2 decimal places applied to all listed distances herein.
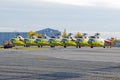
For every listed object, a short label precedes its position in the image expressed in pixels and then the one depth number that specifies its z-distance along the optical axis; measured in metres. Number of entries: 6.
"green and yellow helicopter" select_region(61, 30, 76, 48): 84.56
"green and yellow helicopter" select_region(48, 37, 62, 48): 85.62
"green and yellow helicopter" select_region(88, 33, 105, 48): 82.06
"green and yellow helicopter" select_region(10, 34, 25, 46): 87.09
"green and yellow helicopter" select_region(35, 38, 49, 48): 86.39
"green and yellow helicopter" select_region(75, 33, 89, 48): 83.38
